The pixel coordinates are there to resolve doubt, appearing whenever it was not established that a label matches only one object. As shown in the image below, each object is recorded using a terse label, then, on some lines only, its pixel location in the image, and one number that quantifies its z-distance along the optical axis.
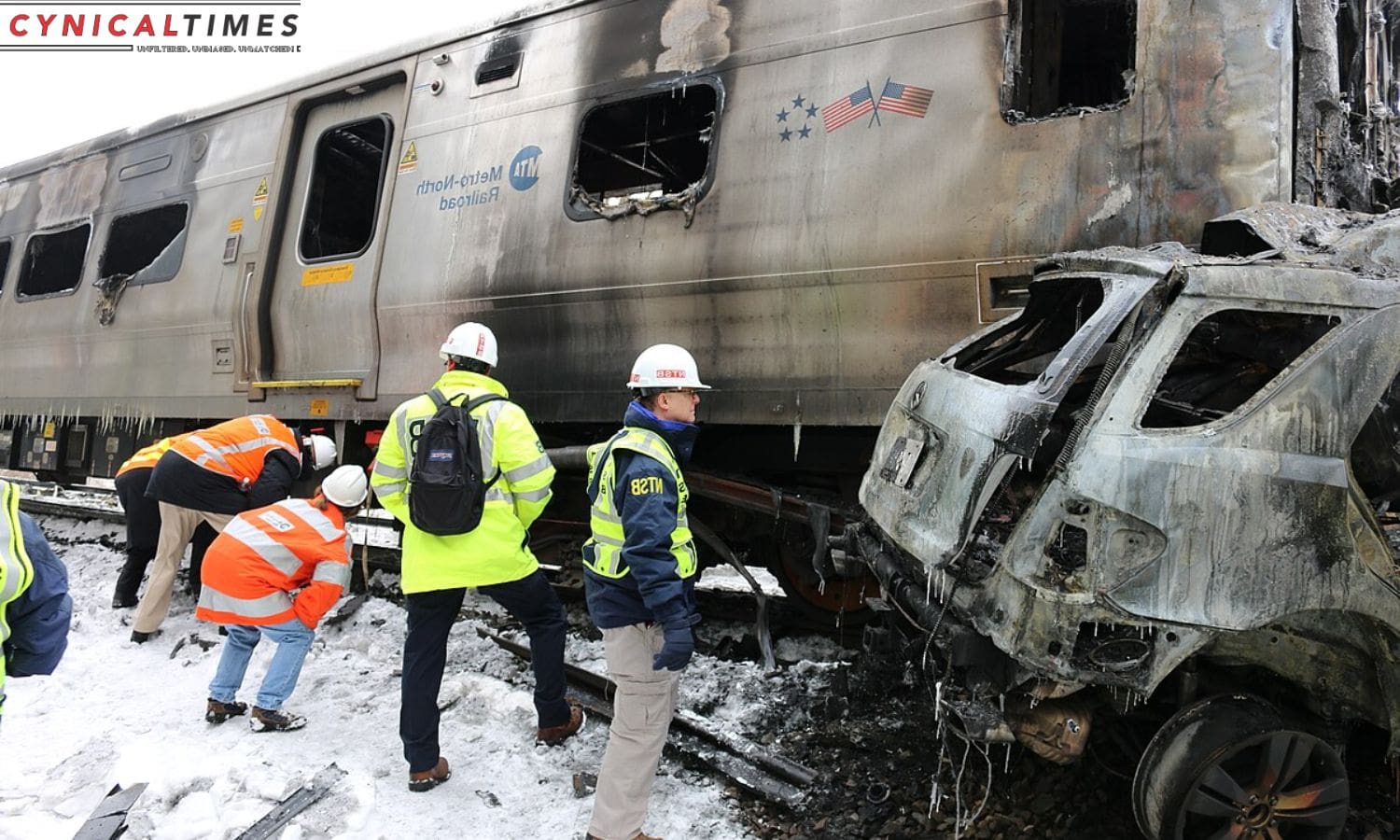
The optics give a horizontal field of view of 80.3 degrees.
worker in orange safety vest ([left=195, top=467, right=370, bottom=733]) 3.74
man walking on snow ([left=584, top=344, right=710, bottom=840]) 2.67
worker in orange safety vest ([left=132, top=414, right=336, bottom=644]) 4.83
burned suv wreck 2.14
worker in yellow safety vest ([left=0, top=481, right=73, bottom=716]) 2.21
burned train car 3.19
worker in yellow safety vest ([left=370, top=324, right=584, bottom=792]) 3.25
